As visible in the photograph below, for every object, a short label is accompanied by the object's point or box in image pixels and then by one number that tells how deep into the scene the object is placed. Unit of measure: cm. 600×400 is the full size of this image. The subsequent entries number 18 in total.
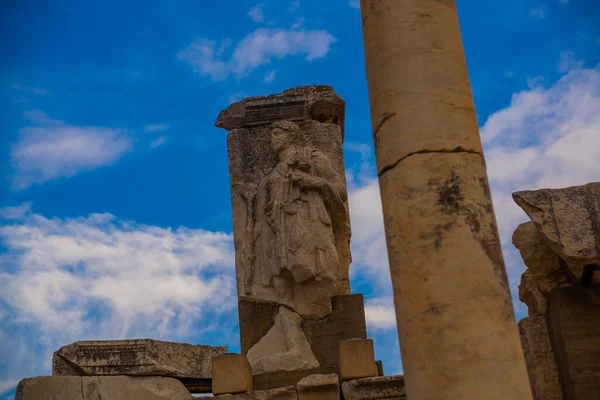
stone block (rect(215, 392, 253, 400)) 811
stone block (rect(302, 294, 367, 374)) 912
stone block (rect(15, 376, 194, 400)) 958
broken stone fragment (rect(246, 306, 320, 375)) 875
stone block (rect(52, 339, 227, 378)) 1027
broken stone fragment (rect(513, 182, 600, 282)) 677
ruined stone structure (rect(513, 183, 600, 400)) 686
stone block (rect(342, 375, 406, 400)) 790
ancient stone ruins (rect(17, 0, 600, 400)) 562
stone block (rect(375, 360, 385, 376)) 908
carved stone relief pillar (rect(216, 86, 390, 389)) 906
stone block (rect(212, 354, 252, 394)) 818
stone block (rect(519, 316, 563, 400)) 745
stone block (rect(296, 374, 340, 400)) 802
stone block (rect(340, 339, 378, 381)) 812
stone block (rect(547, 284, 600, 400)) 700
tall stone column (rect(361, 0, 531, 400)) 546
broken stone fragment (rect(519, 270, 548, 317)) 773
